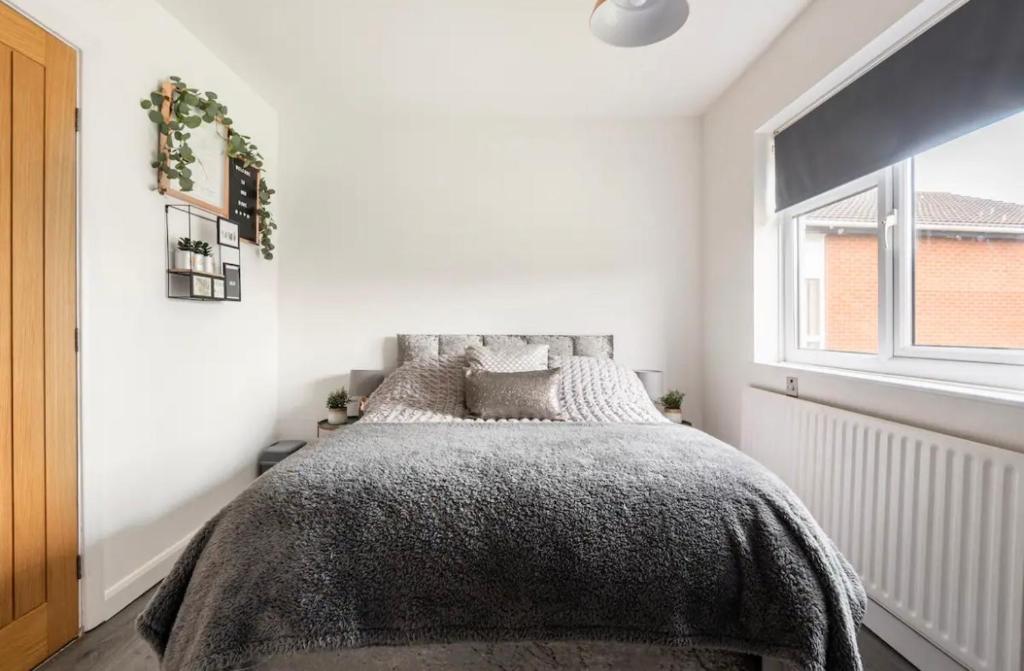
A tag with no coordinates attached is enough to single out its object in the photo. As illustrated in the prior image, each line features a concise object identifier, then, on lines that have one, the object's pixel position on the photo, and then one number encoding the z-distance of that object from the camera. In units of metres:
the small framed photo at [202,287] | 2.02
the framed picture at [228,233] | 2.25
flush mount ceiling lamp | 1.25
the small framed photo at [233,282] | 2.28
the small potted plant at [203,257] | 2.03
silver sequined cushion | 2.03
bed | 0.96
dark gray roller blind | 1.27
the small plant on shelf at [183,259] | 1.98
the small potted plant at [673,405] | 2.64
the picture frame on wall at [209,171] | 2.10
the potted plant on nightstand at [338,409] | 2.64
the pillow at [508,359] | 2.39
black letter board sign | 2.41
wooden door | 1.35
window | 1.35
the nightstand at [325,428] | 2.57
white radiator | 1.14
